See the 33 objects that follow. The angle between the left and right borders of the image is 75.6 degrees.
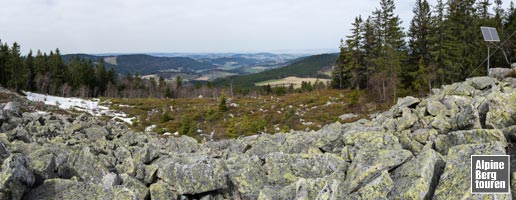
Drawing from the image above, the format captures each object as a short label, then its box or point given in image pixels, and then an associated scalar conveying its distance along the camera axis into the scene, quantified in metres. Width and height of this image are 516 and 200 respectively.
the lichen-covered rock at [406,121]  16.21
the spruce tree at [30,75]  112.06
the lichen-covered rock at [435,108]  17.07
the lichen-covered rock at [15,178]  6.64
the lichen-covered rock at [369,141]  11.30
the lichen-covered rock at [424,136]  12.18
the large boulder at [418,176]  7.22
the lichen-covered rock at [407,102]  23.27
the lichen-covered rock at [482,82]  23.56
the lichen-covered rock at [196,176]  9.13
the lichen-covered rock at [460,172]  6.91
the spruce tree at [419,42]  56.25
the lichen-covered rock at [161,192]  8.80
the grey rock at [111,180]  8.71
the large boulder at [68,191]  7.36
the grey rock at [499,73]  27.33
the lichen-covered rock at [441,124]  13.57
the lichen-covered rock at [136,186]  8.89
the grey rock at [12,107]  29.04
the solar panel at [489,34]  24.28
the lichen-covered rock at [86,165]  10.57
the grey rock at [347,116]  50.38
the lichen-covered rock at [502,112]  11.51
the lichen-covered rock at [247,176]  9.63
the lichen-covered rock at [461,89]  21.42
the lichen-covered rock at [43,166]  8.04
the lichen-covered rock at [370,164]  8.11
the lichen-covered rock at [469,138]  9.82
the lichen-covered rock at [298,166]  10.17
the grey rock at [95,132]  24.10
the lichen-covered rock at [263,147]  14.58
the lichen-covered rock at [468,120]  12.06
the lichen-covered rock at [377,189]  7.32
